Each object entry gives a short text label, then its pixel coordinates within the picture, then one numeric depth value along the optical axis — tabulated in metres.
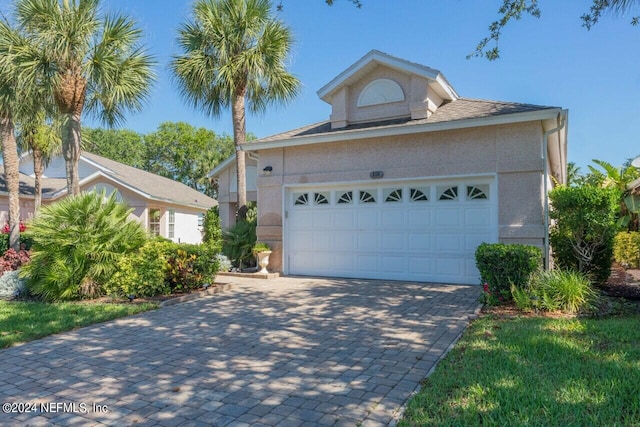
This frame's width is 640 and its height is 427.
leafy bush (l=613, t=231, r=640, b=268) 13.51
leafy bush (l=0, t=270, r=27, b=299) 9.15
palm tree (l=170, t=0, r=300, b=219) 13.83
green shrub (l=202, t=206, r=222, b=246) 17.50
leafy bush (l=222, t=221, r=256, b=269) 13.64
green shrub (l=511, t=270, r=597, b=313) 6.79
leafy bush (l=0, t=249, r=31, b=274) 11.30
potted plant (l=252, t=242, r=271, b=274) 11.96
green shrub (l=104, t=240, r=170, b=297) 8.55
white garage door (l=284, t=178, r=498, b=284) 9.90
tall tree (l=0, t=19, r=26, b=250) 11.00
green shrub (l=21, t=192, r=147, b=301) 8.58
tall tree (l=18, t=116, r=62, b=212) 18.78
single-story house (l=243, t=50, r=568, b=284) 9.34
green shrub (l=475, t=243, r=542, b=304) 7.20
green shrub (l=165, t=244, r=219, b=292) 9.02
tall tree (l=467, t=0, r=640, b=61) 7.79
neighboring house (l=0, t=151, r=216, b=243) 20.78
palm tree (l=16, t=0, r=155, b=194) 10.95
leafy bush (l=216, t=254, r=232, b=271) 12.82
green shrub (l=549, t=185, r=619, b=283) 7.94
